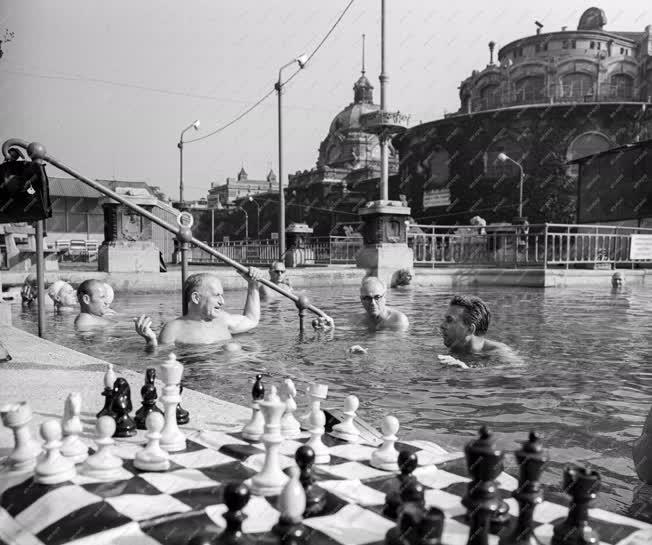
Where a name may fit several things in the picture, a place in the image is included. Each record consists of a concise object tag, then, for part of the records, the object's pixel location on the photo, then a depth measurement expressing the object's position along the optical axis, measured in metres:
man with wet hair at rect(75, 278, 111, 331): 8.48
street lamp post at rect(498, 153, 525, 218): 44.60
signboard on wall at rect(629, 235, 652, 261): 21.41
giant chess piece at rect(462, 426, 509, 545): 1.53
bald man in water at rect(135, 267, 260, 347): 6.75
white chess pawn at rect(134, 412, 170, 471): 2.25
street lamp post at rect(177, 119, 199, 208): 26.89
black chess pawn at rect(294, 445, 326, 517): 1.91
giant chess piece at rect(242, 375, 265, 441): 2.69
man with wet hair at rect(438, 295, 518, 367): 6.20
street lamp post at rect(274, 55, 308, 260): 21.46
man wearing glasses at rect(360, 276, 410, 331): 7.97
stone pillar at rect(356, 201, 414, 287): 19.02
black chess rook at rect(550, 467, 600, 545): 1.61
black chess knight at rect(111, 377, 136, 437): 2.73
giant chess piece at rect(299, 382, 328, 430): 2.76
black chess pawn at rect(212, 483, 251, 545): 1.52
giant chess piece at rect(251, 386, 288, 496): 2.01
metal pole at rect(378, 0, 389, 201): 19.16
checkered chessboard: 1.77
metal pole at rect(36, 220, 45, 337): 6.04
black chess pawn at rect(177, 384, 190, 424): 2.96
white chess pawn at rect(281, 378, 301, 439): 2.74
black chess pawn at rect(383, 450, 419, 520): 1.84
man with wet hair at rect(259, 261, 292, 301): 11.73
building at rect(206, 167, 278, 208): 114.17
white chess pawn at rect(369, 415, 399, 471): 2.35
